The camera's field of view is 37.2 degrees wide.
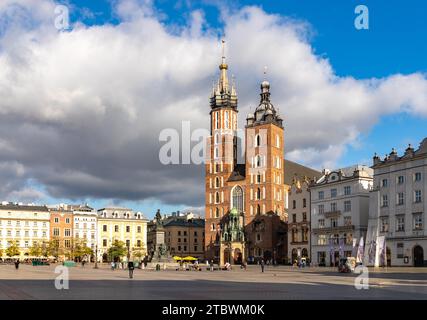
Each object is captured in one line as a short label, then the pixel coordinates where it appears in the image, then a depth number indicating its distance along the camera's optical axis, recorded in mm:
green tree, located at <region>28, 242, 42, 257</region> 145000
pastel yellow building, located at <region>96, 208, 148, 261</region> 163125
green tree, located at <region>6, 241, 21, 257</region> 145250
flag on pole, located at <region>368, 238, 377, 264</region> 84700
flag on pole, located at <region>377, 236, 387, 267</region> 82000
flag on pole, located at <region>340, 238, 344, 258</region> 95819
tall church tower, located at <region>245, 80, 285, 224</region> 128000
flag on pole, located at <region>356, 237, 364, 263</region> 84956
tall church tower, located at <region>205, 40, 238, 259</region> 136875
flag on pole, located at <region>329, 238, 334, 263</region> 98875
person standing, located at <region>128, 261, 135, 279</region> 47944
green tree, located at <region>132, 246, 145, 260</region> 150938
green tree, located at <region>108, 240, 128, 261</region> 141362
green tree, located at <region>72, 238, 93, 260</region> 145500
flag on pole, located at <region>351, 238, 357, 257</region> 92562
